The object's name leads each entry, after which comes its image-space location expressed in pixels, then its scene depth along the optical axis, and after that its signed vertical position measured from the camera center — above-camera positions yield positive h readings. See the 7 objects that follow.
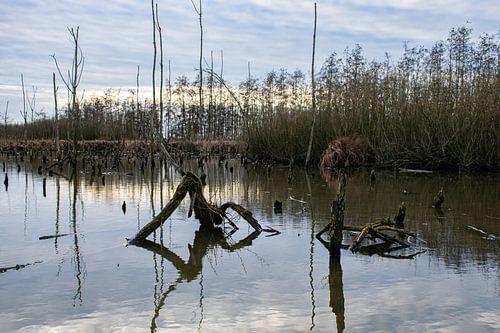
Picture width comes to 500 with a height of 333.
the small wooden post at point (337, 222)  4.23 -0.59
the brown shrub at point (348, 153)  15.13 -0.17
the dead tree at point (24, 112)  27.69 +1.81
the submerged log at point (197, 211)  4.92 -0.63
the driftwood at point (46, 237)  4.94 -0.82
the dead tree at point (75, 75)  15.03 +2.07
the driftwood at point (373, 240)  4.28 -0.78
